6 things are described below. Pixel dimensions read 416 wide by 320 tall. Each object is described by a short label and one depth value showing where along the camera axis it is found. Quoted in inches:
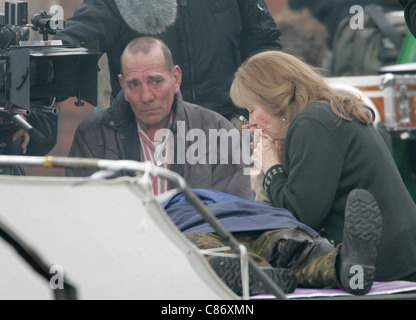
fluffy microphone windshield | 332.8
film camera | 303.6
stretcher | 161.9
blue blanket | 248.5
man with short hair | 327.9
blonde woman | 257.0
